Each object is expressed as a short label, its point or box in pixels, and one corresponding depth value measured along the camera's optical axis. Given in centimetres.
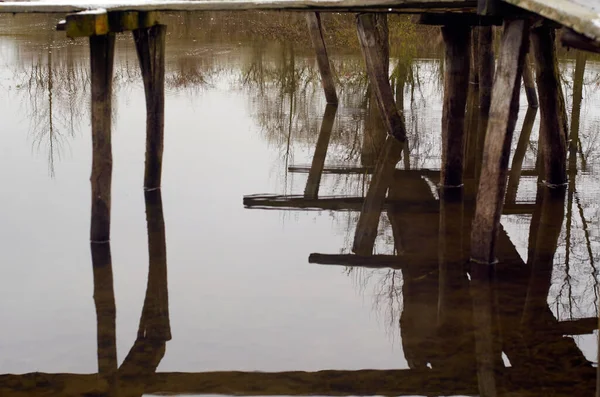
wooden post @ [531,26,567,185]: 879
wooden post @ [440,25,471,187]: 866
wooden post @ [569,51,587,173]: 1092
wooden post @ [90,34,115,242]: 738
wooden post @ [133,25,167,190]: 892
